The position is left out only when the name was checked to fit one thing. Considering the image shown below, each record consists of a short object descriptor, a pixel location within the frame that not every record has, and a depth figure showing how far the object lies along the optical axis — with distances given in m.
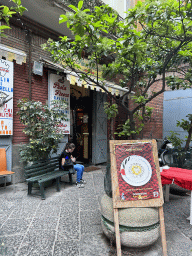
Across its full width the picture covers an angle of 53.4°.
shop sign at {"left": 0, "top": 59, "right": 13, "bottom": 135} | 5.24
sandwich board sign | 2.48
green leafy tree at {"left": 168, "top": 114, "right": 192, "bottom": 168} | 5.44
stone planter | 2.51
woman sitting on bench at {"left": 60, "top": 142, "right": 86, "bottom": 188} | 5.44
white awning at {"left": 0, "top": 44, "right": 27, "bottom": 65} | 4.98
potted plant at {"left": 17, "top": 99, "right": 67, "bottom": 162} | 5.03
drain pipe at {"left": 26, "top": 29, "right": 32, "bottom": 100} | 6.00
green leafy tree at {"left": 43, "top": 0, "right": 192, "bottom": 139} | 2.93
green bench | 4.49
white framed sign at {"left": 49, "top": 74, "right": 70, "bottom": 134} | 6.55
